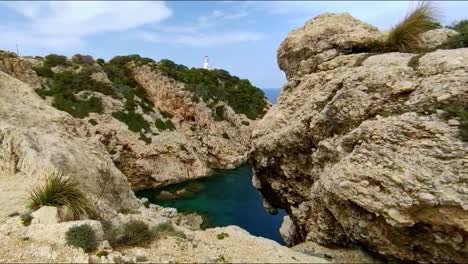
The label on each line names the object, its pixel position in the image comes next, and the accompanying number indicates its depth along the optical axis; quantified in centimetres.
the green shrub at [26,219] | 924
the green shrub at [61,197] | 1006
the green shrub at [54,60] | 5047
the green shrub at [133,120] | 4369
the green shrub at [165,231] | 927
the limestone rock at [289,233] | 1873
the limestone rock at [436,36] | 1298
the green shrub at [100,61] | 5810
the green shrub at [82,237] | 809
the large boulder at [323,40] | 1530
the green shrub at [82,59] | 5487
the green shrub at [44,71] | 4553
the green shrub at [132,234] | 882
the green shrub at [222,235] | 978
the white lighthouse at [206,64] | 9421
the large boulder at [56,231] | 841
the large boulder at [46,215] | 924
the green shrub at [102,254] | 786
